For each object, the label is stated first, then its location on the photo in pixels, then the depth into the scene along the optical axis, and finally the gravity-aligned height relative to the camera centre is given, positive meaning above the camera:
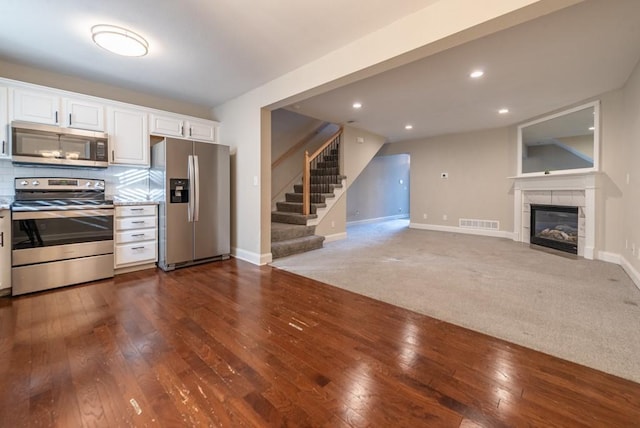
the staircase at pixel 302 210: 4.73 -0.02
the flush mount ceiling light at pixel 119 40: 2.43 +1.56
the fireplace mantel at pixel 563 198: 4.34 +0.23
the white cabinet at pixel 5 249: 2.65 -0.40
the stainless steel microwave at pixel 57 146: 2.93 +0.73
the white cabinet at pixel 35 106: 2.95 +1.15
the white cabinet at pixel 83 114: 3.24 +1.15
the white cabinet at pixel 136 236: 3.45 -0.37
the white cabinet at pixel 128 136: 3.54 +0.99
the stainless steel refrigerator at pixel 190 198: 3.65 +0.15
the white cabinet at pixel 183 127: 3.91 +1.26
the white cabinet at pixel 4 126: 2.89 +0.88
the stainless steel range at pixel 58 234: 2.75 -0.28
